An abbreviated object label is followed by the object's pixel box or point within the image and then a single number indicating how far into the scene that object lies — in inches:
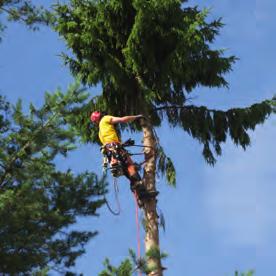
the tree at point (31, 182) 584.1
